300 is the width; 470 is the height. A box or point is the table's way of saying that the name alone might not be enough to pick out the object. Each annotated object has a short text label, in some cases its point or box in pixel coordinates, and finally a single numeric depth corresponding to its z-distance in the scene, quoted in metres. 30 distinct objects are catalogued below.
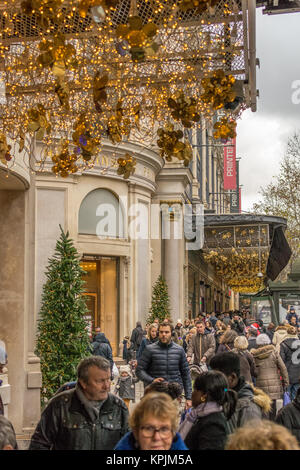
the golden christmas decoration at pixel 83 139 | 6.77
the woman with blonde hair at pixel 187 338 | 19.05
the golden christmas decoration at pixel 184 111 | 6.27
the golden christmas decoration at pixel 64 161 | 7.51
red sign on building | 66.50
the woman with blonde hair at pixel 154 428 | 4.02
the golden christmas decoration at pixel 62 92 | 5.79
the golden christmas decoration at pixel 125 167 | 7.41
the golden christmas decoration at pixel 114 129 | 7.31
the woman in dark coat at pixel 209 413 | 4.69
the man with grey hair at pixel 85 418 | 4.89
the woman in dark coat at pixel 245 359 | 11.16
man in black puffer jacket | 9.77
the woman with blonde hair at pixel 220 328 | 20.53
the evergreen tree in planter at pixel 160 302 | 29.02
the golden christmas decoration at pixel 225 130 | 6.21
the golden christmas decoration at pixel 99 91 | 5.43
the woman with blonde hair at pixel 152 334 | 15.26
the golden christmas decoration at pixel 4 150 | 7.55
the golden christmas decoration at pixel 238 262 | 43.53
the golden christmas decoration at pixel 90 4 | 4.30
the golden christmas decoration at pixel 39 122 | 6.34
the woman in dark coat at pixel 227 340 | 13.02
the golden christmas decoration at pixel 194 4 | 4.54
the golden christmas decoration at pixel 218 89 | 6.23
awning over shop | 37.84
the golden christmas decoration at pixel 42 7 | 4.73
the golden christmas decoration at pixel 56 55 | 5.13
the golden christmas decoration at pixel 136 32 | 4.51
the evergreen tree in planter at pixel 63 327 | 15.42
